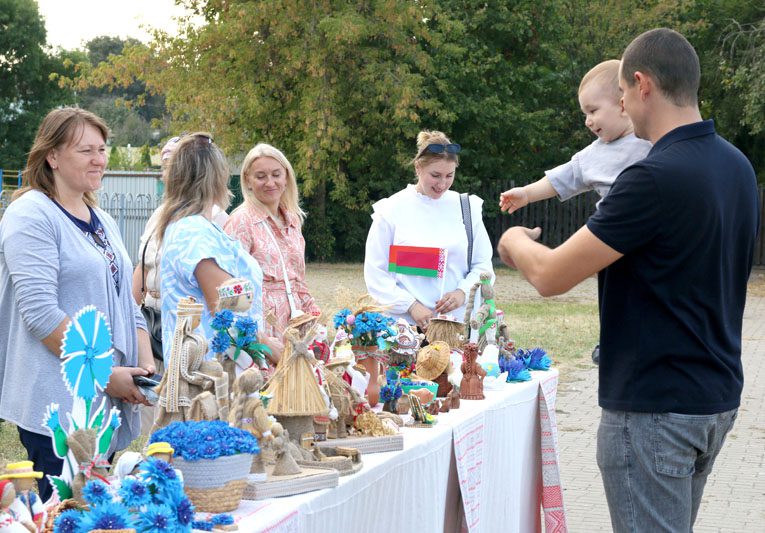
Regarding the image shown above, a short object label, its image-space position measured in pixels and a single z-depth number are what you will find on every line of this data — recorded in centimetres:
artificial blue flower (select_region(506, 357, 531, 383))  419
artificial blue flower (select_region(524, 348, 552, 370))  457
